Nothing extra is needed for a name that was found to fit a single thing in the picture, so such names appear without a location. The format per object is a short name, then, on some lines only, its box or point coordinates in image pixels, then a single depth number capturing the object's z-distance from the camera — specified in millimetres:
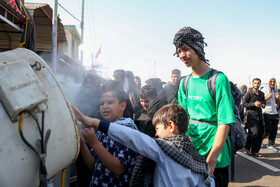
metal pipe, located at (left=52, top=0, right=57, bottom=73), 5324
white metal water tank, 688
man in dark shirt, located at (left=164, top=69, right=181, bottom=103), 4496
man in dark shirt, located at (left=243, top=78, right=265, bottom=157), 5109
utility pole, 14742
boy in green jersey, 1571
